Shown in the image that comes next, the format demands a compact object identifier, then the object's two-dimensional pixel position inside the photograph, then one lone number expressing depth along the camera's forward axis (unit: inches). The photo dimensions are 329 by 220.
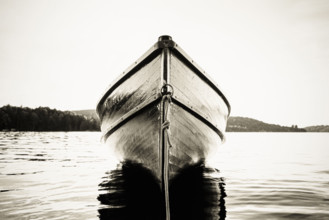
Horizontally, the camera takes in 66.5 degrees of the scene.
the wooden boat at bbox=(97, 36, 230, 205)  168.7
